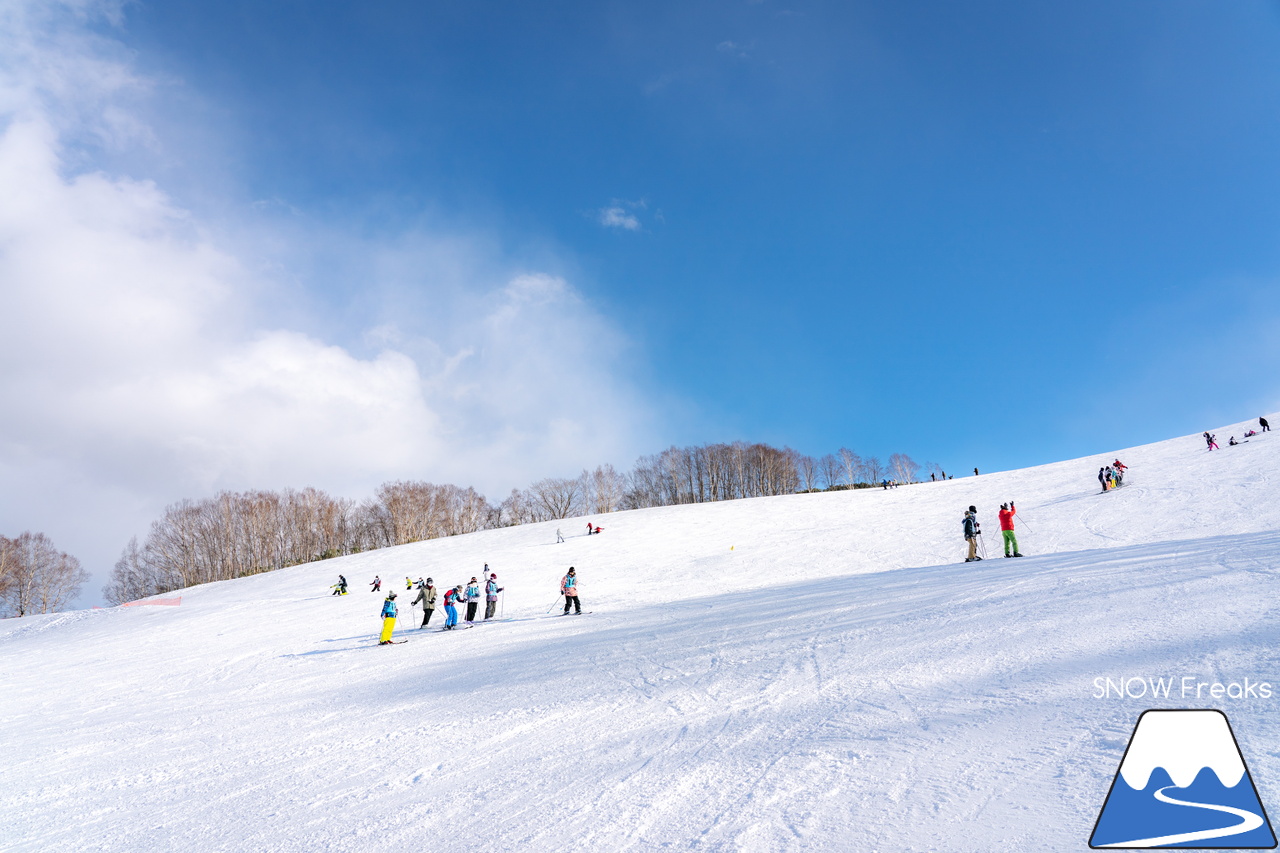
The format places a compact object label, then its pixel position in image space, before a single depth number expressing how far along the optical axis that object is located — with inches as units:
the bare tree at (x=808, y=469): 3983.5
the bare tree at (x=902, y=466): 4128.9
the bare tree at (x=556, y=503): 3754.9
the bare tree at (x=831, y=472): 4106.3
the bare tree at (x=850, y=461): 4101.9
